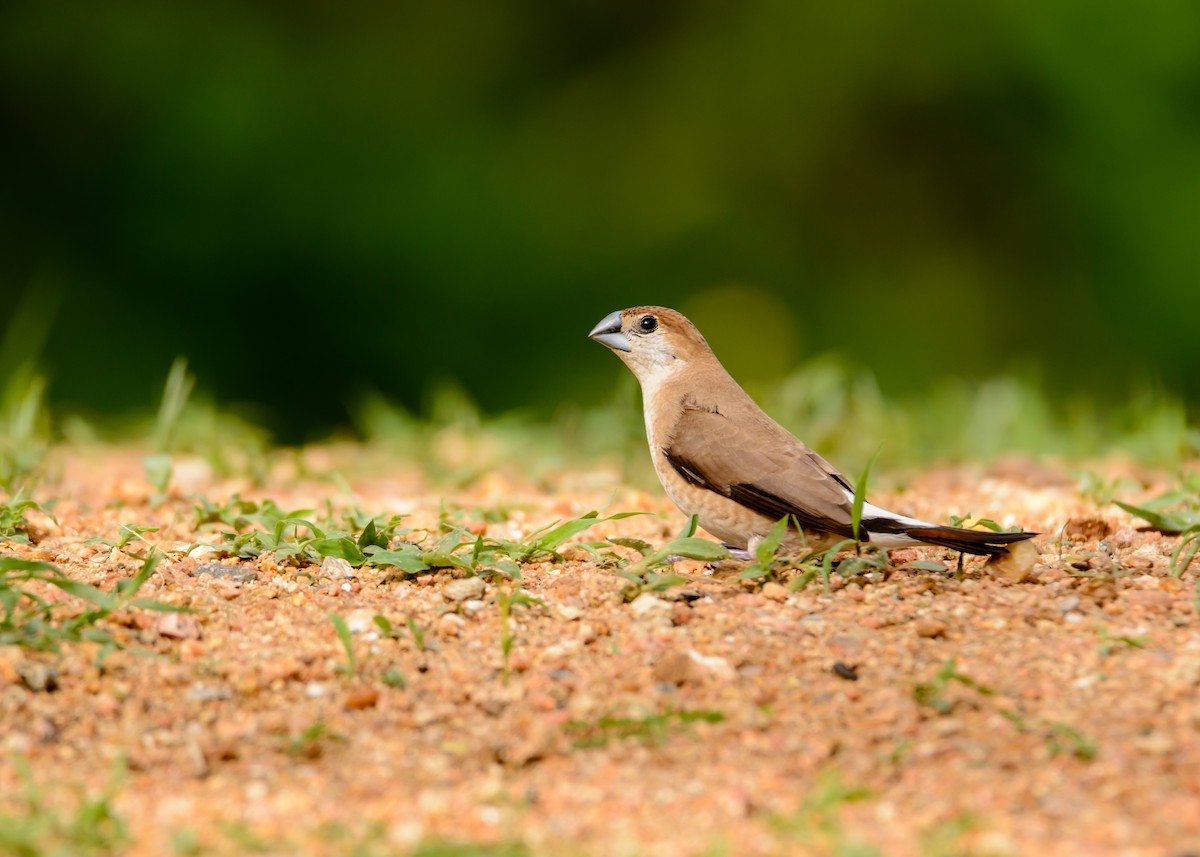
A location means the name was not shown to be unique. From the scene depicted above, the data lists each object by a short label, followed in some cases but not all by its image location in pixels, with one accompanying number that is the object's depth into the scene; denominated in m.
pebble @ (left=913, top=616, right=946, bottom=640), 6.11
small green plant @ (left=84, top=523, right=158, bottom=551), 7.29
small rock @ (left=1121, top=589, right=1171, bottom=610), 6.39
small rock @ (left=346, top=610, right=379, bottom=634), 6.24
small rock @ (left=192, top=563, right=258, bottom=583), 6.91
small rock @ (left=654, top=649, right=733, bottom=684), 5.74
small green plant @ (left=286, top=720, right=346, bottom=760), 5.30
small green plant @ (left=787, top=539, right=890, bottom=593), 6.71
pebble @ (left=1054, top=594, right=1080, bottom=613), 6.35
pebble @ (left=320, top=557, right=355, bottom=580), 6.98
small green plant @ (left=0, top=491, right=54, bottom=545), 7.41
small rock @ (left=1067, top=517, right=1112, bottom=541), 8.04
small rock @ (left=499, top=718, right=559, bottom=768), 5.25
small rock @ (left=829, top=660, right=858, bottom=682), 5.77
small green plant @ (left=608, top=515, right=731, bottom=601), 6.59
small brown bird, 7.13
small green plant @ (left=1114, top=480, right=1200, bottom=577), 6.91
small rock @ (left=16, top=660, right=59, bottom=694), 5.62
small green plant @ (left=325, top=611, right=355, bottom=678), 5.84
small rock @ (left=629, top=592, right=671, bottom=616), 6.45
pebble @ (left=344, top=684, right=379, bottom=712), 5.65
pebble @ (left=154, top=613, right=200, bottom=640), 6.14
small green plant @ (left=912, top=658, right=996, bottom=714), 5.49
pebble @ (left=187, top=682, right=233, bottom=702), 5.69
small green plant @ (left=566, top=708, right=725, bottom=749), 5.39
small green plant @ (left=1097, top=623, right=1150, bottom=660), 5.85
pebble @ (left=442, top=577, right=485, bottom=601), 6.59
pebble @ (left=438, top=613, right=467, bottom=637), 6.27
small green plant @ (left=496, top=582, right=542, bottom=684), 5.96
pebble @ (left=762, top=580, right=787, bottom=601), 6.62
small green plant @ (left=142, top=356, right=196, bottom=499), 9.48
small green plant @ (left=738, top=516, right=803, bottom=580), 6.78
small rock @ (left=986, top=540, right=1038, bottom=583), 6.80
